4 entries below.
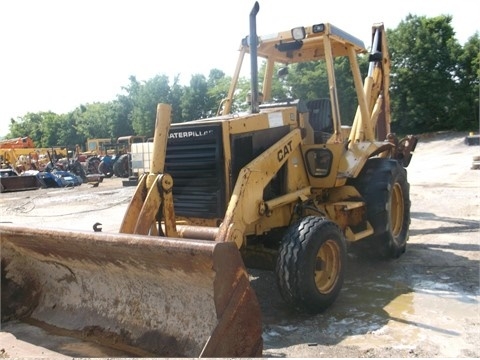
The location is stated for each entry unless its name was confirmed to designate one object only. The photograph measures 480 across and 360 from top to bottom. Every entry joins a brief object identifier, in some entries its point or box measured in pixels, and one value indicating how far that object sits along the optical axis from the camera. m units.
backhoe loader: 3.47
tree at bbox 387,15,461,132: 34.38
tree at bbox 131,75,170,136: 49.50
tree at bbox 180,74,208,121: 46.19
